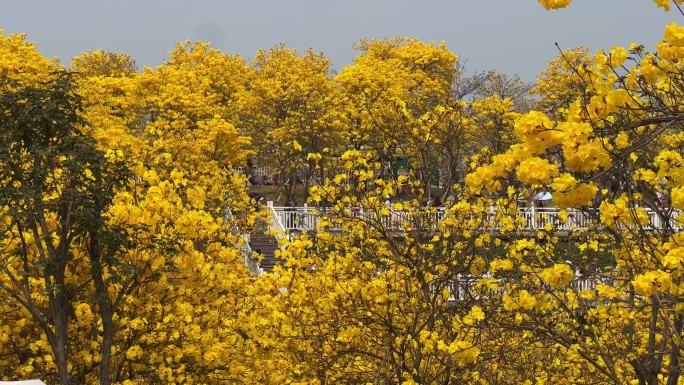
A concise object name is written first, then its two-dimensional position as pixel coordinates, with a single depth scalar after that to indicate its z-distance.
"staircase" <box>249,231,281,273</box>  53.03
